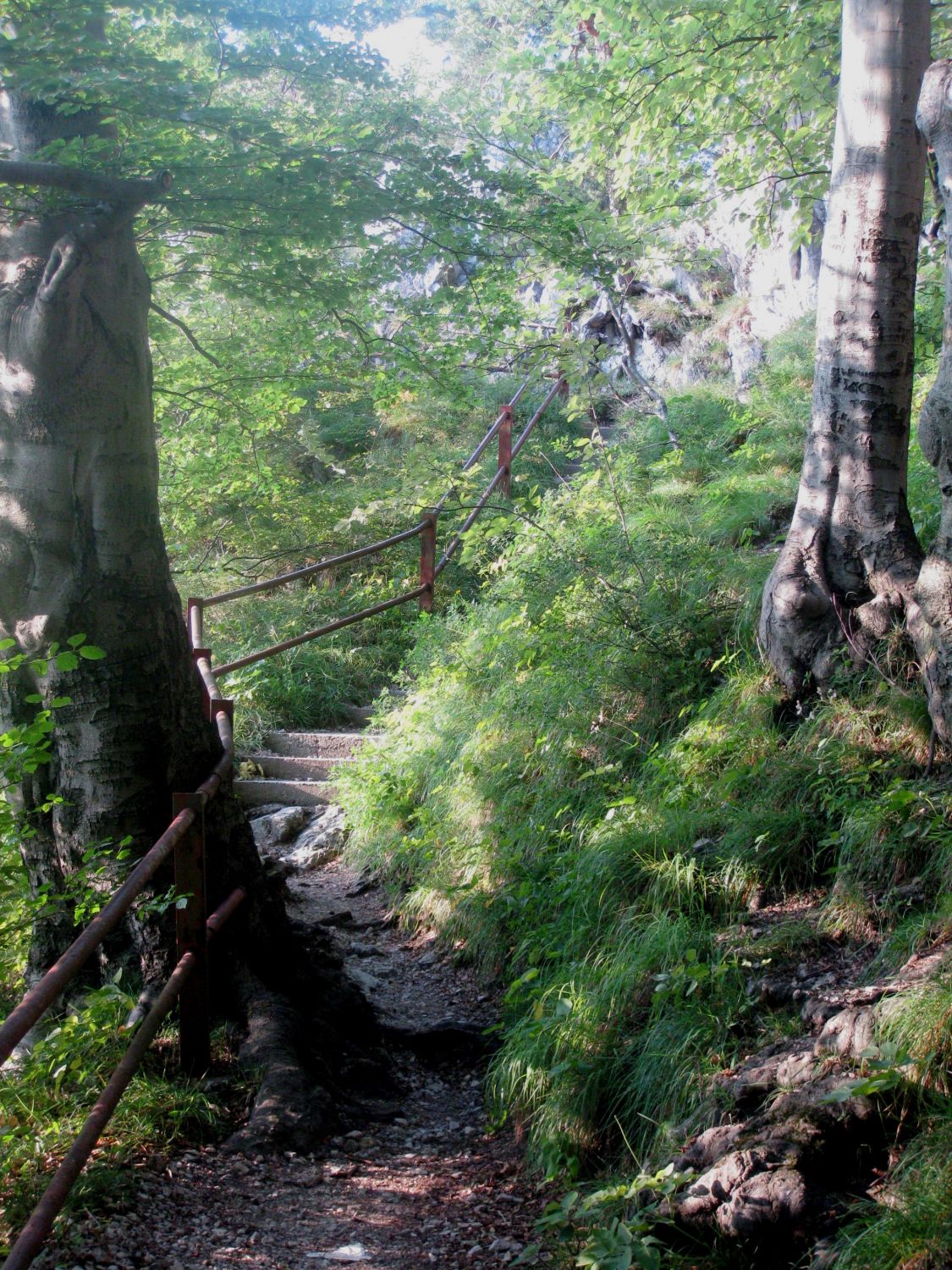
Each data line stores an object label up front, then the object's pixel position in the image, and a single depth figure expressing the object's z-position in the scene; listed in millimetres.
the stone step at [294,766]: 7605
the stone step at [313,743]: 7730
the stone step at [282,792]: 7289
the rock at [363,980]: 4938
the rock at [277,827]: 6961
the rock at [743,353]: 12305
